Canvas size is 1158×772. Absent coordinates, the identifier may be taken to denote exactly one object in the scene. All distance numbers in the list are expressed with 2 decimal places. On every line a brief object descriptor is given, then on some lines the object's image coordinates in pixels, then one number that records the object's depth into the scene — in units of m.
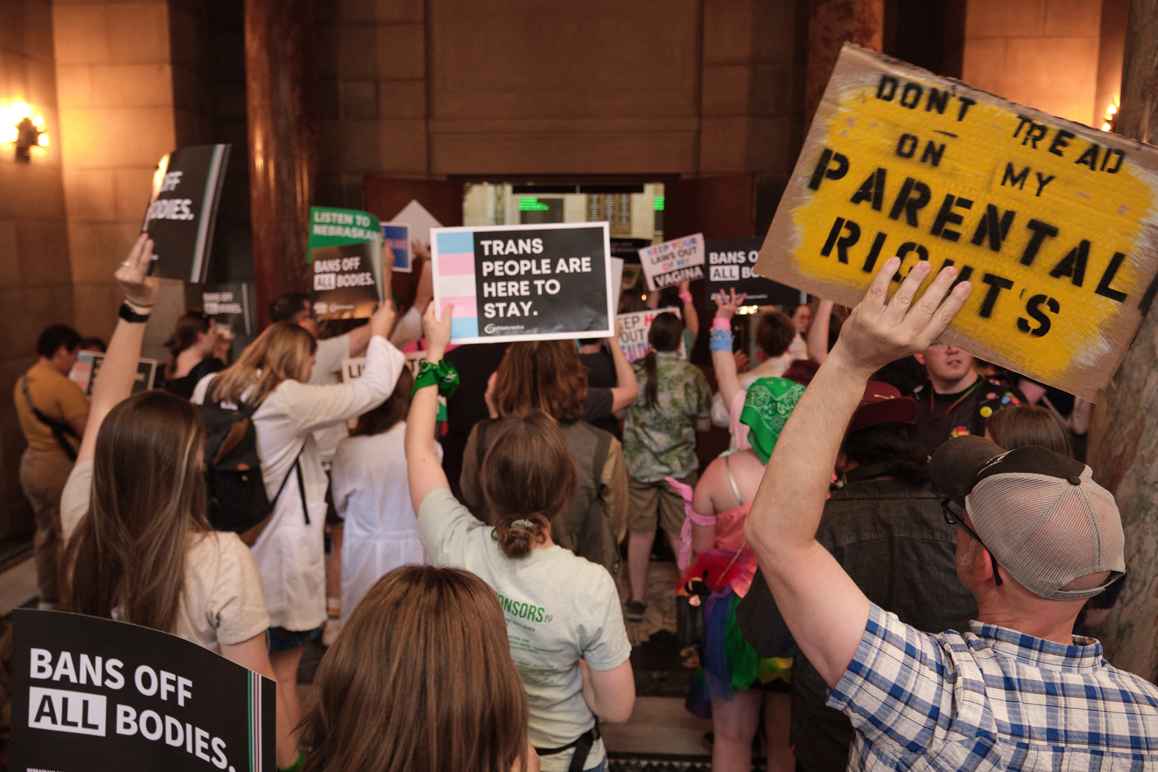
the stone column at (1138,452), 2.11
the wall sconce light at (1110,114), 7.33
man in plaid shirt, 1.27
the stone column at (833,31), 7.42
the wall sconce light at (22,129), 7.39
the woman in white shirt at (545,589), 2.09
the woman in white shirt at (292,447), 3.32
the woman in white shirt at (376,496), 3.70
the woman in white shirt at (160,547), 2.00
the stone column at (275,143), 7.71
